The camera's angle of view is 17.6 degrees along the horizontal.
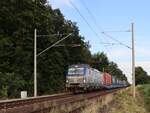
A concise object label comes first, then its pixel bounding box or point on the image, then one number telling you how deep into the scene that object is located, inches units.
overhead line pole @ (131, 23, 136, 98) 1759.4
